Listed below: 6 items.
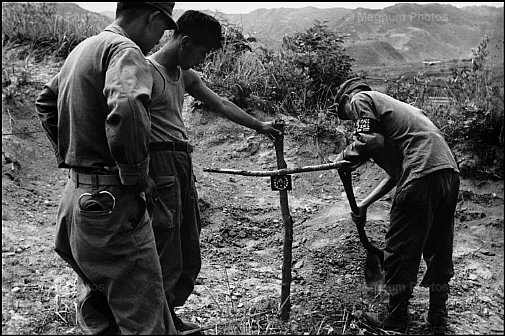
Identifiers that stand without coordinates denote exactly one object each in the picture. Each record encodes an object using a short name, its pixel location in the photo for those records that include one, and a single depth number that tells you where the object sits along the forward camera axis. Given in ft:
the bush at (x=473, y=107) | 17.57
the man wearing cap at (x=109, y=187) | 7.48
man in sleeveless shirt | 9.78
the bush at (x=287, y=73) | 22.34
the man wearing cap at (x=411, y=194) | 10.49
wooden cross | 10.75
